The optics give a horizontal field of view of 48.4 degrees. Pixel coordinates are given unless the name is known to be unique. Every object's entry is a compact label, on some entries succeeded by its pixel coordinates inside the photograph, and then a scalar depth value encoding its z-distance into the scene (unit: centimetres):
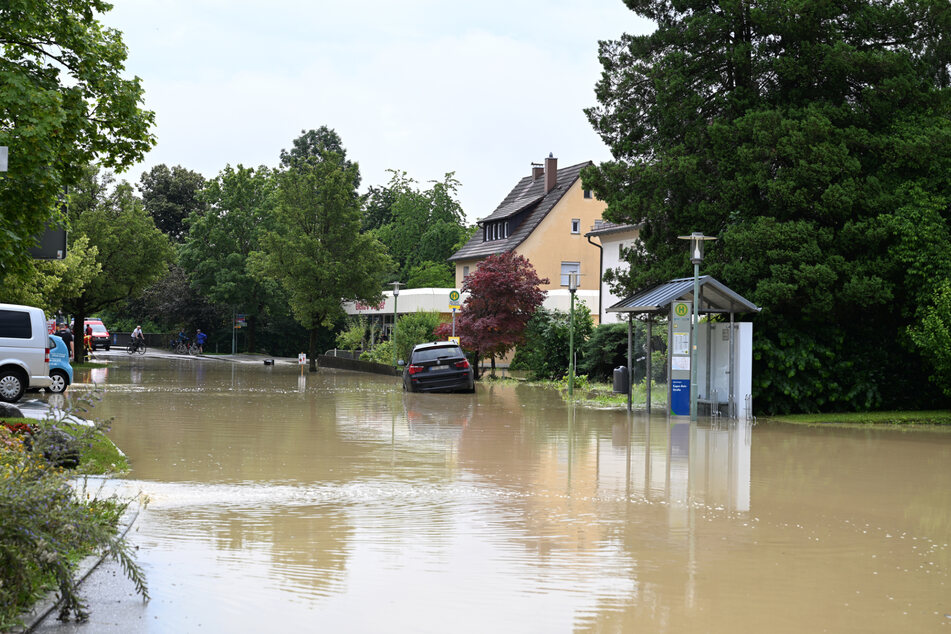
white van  2288
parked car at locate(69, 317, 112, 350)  6725
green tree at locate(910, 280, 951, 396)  2336
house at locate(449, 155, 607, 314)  5975
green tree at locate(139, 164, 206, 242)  8775
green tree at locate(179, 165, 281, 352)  6775
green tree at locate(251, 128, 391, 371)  5334
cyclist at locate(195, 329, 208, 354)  6950
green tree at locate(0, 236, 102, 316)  3189
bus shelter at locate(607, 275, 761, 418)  2398
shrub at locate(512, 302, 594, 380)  4072
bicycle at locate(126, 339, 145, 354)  6625
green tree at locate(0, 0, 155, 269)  1437
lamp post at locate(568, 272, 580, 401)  3097
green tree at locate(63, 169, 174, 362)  4556
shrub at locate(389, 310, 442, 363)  4969
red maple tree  4206
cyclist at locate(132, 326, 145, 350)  6644
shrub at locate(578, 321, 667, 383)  3838
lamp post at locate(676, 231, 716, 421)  2266
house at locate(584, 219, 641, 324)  5062
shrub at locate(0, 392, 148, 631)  575
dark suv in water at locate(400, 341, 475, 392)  3341
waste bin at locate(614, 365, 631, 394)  2847
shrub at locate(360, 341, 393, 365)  5219
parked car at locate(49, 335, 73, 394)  2625
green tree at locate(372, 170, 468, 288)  9238
